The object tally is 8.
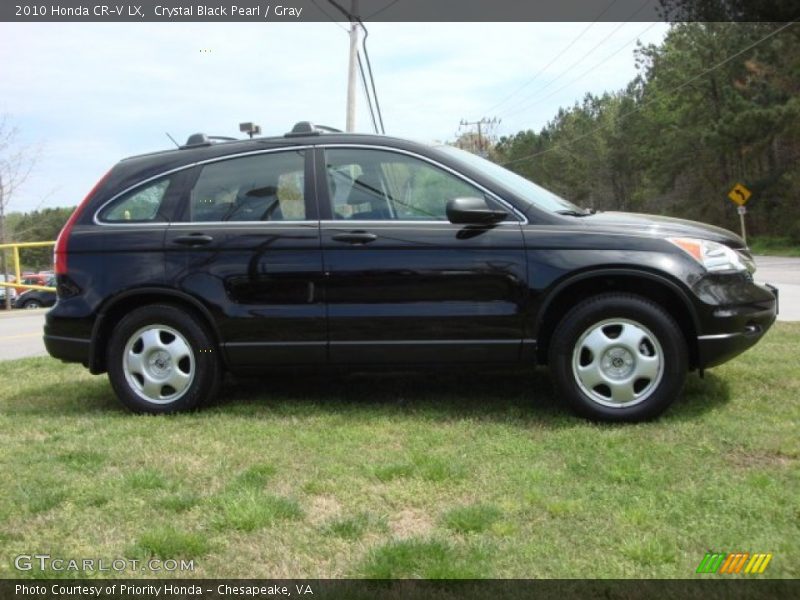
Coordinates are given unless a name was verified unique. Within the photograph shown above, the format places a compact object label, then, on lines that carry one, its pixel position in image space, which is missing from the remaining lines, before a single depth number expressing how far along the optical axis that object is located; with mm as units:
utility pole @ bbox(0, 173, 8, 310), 21105
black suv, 4320
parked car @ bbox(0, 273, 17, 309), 21516
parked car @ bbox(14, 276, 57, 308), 22361
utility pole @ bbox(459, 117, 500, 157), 84375
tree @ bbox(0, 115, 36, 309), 24250
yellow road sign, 35281
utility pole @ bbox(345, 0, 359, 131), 20406
